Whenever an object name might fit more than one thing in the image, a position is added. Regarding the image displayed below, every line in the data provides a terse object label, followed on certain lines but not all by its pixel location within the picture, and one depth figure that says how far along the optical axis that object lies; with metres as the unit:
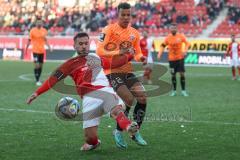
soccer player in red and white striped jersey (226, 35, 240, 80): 24.62
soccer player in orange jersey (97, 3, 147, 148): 9.30
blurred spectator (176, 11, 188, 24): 38.19
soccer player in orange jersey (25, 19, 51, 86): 21.95
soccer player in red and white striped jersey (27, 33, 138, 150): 8.38
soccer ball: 8.46
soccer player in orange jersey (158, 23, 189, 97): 18.23
